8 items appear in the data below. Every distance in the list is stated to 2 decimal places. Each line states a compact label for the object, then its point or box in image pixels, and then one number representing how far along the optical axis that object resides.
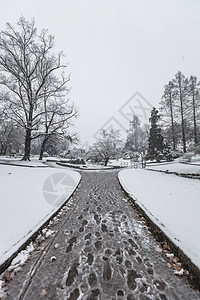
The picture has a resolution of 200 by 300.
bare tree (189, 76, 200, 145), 22.67
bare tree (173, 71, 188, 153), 23.42
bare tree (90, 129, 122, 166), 27.94
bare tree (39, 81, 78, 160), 18.02
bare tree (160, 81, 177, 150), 25.35
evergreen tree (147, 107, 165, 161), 27.19
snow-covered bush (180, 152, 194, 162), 12.14
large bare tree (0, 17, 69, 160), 15.07
